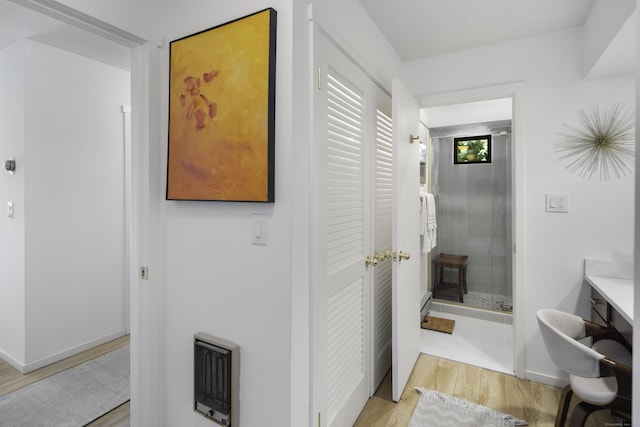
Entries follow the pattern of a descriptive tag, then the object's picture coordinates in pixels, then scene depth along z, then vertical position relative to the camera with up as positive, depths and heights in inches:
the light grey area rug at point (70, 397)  72.4 -45.5
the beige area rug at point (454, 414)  71.8 -46.5
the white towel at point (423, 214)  123.0 -0.3
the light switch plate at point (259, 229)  48.9 -2.5
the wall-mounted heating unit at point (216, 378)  51.8 -27.2
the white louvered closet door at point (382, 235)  83.4 -5.8
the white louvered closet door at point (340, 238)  55.3 -5.0
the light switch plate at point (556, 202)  86.4 +3.0
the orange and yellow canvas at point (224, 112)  47.3 +16.2
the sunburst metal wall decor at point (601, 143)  80.7 +18.0
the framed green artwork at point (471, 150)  146.7 +29.4
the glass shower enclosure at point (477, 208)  143.6 +2.5
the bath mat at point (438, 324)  124.4 -44.5
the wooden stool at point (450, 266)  151.4 -29.3
